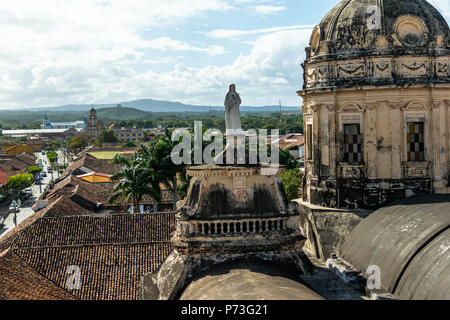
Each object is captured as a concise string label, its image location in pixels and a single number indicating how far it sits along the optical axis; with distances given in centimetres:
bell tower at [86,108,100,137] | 19212
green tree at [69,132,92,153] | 15081
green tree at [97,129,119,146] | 14900
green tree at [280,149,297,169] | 5442
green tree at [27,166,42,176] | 9188
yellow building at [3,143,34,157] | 12925
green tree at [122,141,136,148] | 13432
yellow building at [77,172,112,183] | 6262
